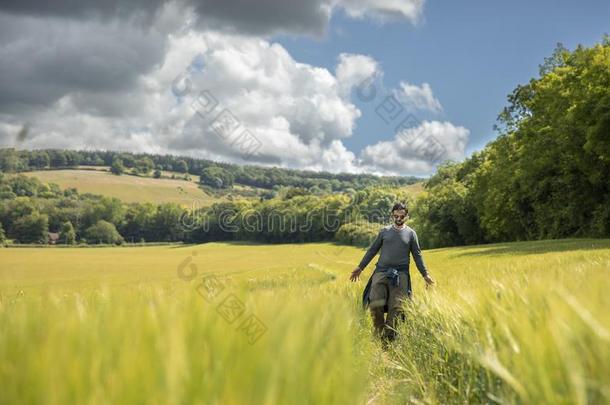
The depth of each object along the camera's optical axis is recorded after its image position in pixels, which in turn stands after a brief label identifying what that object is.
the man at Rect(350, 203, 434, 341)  8.77
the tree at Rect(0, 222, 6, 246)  104.40
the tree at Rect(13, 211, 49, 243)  109.44
